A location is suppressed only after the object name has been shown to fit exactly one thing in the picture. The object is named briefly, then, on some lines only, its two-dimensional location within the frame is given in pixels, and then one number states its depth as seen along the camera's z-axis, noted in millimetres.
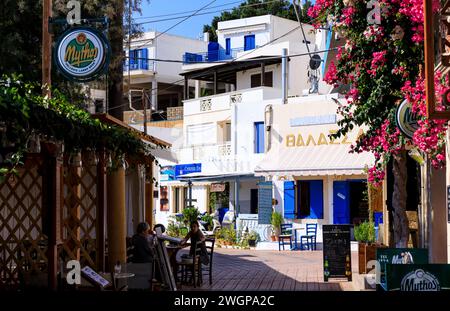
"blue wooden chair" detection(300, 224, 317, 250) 21938
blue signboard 31814
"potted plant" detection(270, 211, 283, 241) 24922
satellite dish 26241
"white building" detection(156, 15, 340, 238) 28891
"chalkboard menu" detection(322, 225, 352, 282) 12914
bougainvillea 10484
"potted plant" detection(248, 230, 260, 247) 23875
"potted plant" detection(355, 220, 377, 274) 13039
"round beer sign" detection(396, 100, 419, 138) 9555
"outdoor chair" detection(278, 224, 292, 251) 22031
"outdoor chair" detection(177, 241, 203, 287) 12547
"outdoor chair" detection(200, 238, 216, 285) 13159
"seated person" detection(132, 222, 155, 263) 11516
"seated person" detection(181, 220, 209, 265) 12785
